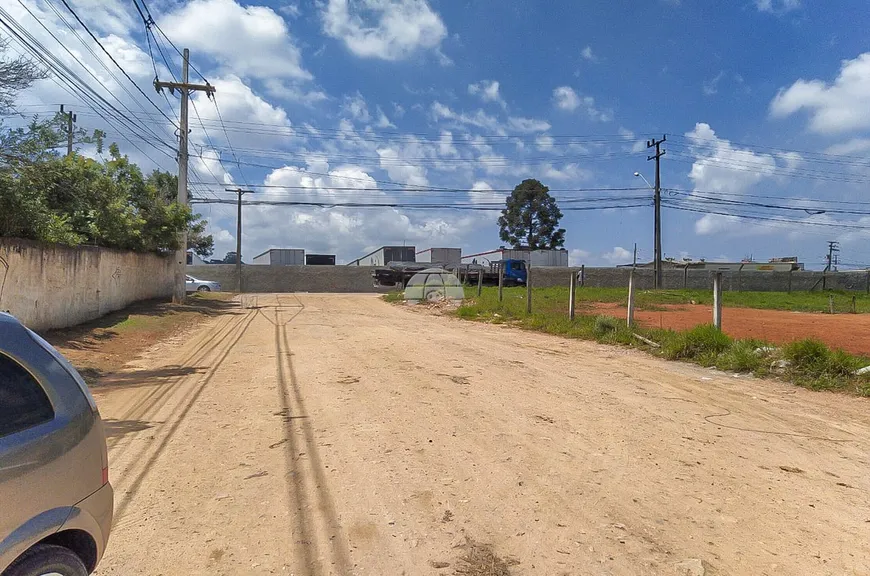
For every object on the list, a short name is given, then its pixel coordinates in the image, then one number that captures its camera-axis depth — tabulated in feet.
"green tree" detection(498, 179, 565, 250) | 242.58
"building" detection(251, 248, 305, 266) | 189.06
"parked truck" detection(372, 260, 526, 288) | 134.98
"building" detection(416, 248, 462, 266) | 164.45
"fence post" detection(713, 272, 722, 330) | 38.47
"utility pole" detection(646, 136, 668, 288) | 127.95
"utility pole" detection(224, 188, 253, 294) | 152.46
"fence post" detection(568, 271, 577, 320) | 53.84
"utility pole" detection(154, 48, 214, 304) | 76.74
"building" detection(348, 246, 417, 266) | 164.14
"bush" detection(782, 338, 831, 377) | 29.63
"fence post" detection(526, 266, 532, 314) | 60.66
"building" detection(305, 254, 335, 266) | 206.90
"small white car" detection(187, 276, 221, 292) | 121.60
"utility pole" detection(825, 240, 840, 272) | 283.75
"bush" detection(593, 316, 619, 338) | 46.42
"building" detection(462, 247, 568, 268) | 188.65
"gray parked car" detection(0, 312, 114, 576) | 7.37
